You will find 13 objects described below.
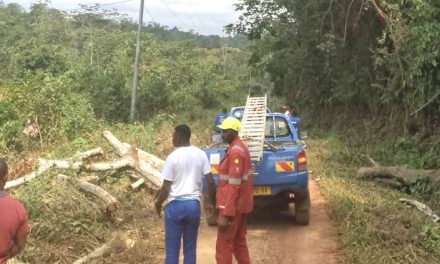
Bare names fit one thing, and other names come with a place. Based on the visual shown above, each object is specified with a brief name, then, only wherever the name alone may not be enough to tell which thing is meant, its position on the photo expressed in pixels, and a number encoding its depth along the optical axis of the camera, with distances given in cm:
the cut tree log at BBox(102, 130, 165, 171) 1173
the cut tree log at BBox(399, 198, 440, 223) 847
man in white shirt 528
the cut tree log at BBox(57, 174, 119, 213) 809
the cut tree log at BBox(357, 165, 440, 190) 1093
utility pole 2198
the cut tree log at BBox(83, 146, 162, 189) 1037
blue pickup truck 817
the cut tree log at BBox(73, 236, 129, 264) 664
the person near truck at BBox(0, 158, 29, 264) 383
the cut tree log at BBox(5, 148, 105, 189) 948
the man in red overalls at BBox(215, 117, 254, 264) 568
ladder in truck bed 824
